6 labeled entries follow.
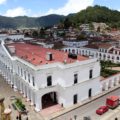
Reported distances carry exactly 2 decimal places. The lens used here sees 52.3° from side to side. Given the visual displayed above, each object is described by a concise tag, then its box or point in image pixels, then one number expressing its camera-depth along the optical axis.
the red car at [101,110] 22.44
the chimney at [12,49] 30.24
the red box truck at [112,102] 23.69
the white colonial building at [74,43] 59.72
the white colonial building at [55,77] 23.01
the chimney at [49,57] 24.95
